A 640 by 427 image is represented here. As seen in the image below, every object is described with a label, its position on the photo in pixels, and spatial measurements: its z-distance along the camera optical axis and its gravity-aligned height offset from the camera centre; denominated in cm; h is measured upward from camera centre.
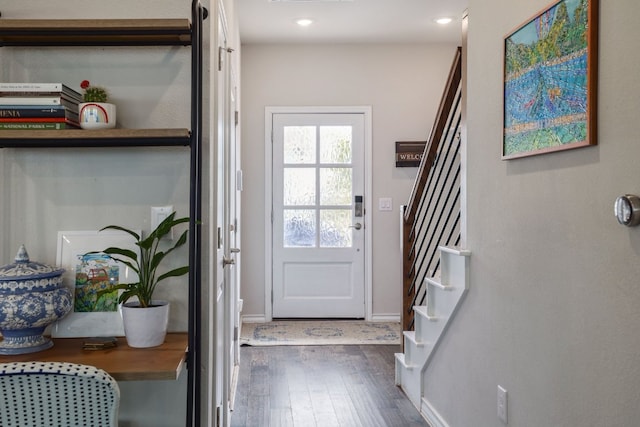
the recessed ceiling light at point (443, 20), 461 +155
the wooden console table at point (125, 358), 146 -44
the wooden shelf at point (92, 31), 167 +54
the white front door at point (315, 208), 529 -4
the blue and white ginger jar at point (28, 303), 156 -29
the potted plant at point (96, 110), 173 +29
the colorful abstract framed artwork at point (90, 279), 179 -25
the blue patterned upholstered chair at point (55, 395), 127 -45
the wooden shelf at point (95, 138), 165 +20
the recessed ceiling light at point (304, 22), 456 +152
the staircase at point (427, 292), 261 -46
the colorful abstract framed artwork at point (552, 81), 151 +39
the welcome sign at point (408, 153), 529 +49
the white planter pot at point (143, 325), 165 -37
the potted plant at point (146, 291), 165 -27
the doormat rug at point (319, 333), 459 -114
